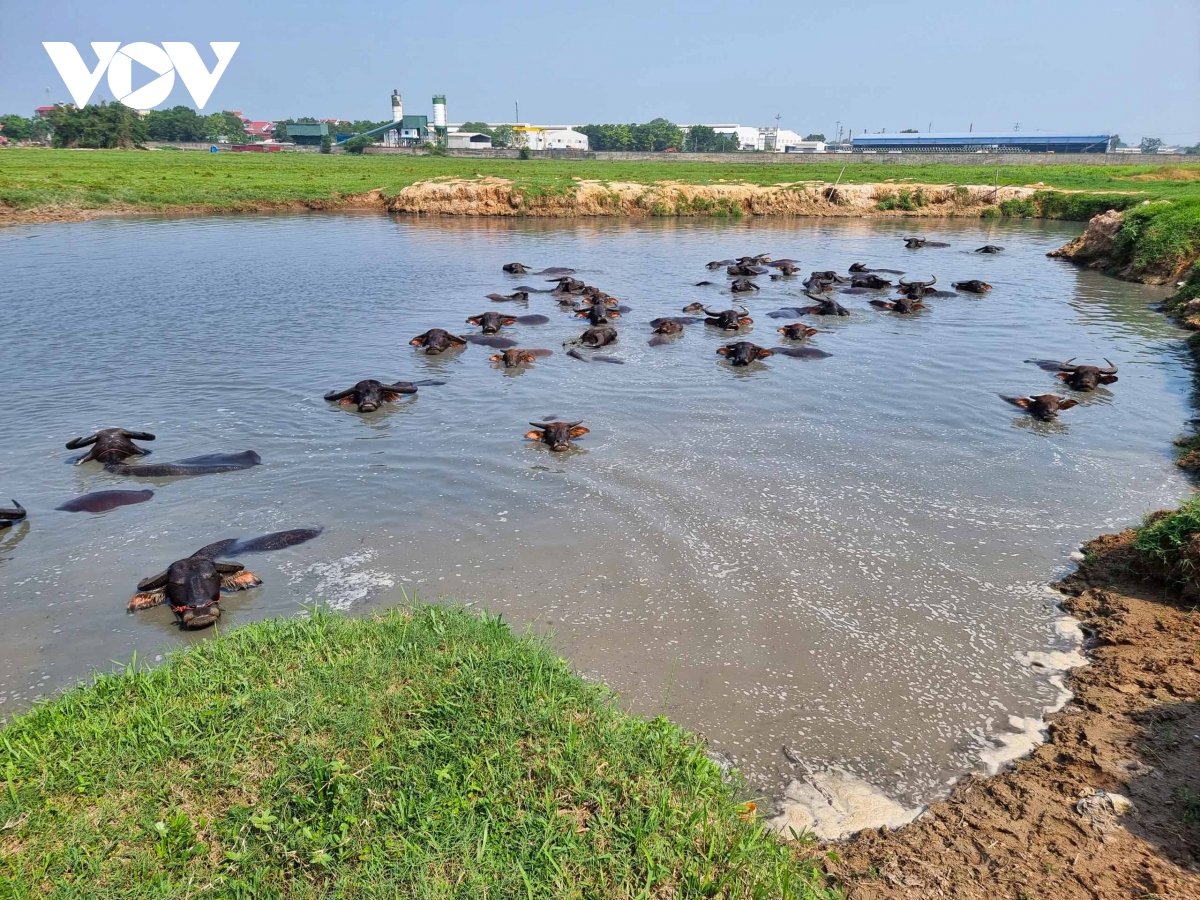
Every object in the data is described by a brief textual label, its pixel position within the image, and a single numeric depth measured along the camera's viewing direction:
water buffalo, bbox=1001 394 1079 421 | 11.06
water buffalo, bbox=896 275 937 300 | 19.85
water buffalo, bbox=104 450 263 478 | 8.91
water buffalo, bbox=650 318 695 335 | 16.23
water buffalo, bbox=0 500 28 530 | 7.54
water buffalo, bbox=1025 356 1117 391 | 12.54
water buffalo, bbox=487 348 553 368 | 13.98
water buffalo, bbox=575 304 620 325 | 16.95
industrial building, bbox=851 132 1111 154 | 103.19
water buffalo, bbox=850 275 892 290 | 21.55
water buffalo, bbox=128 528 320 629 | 6.11
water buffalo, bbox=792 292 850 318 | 18.45
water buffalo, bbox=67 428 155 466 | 9.19
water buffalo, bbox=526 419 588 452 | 9.78
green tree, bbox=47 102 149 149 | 87.19
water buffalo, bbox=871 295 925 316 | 18.70
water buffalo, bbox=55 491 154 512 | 8.05
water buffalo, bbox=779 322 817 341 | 16.11
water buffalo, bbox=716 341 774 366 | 14.12
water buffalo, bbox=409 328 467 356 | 14.80
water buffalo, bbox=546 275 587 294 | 20.47
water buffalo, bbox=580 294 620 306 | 18.38
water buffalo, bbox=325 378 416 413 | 11.19
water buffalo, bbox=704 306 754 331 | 16.85
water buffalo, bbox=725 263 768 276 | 23.03
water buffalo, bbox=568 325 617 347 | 15.34
